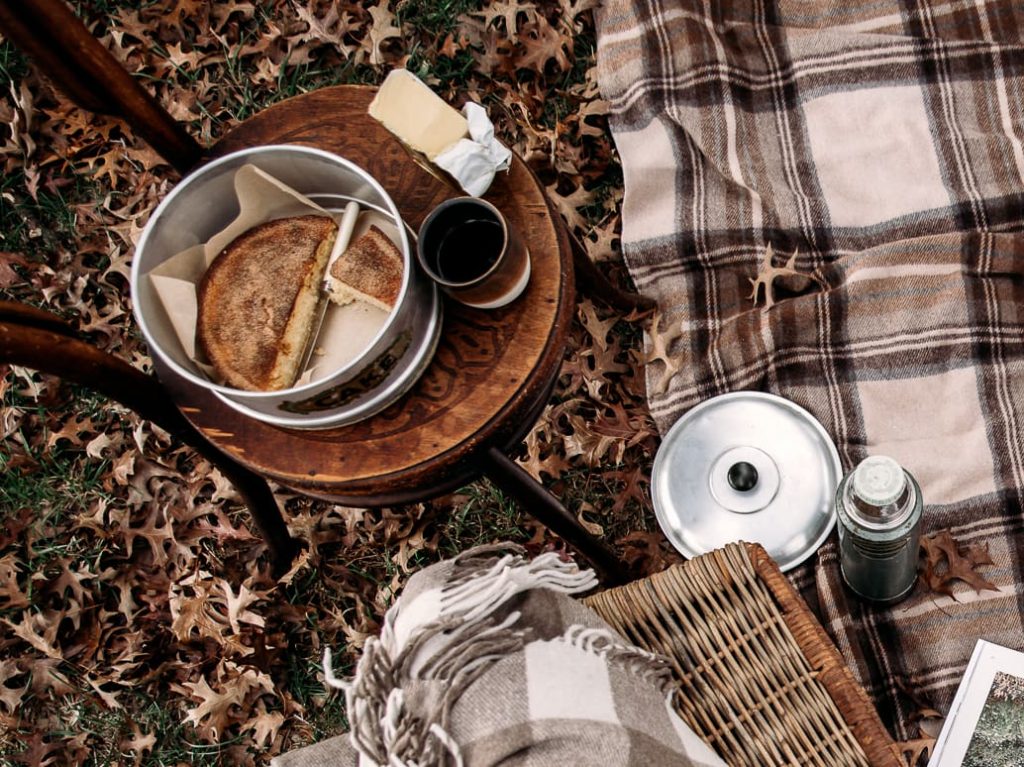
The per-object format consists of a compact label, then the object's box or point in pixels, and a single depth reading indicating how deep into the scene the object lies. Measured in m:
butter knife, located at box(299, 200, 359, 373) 1.50
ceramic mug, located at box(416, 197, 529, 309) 1.39
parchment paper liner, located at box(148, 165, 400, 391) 1.44
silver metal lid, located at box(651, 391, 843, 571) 1.98
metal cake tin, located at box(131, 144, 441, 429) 1.34
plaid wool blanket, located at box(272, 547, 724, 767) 1.27
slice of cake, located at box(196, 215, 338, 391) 1.45
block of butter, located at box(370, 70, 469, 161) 1.44
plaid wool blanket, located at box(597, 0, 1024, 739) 1.97
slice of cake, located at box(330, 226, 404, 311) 1.44
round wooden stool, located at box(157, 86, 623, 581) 1.47
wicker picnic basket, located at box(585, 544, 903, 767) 1.42
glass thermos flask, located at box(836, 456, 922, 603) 1.50
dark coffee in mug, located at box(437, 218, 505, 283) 1.47
